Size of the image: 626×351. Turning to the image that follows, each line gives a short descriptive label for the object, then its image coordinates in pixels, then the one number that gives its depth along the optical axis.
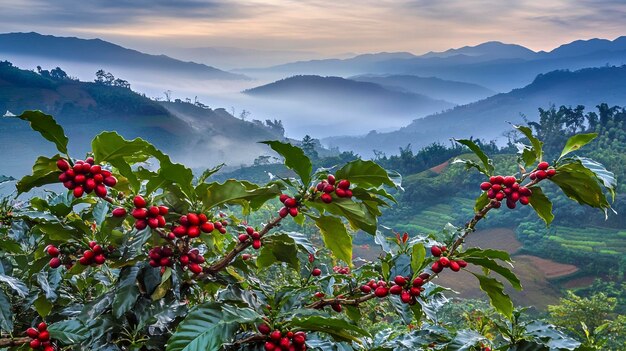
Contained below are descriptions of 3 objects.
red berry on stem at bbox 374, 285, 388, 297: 1.46
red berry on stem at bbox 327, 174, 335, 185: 1.34
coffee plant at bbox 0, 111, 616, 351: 1.26
